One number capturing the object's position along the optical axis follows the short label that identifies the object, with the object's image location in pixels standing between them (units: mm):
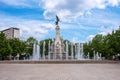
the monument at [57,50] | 22110
